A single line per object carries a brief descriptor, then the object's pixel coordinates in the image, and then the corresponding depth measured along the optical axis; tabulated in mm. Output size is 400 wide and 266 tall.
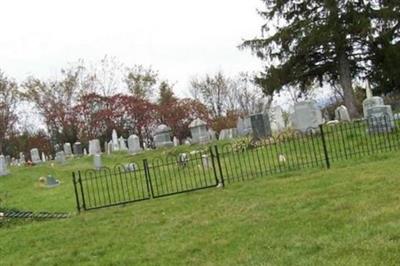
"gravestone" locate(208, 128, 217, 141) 28719
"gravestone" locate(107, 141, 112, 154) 34081
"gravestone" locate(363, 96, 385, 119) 19922
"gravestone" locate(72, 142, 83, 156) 36891
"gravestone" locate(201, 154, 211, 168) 15472
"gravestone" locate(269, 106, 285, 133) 26058
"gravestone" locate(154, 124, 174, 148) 29928
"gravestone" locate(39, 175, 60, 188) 19917
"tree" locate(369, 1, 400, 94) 26094
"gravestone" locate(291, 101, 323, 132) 20672
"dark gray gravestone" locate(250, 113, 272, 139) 21938
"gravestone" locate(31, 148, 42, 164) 34969
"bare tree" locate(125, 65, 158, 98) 53969
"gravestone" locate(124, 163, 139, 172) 17648
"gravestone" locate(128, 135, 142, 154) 29406
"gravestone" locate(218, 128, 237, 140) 31077
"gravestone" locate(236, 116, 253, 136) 26516
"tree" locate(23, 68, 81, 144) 49759
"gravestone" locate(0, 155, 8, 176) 25430
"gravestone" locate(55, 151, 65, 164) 29591
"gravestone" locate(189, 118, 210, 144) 28052
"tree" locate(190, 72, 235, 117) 61312
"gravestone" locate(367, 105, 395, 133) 17094
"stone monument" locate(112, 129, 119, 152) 34875
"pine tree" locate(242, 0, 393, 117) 26125
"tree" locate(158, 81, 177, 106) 52281
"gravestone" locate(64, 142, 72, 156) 37025
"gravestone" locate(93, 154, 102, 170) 23750
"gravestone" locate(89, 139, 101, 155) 32453
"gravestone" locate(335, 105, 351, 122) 25627
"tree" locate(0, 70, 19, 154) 49781
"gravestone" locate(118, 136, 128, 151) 34600
